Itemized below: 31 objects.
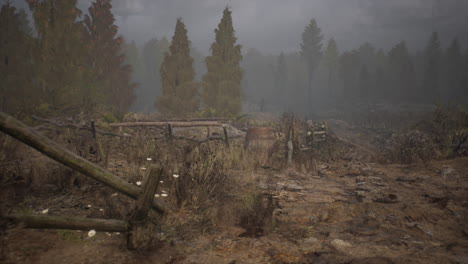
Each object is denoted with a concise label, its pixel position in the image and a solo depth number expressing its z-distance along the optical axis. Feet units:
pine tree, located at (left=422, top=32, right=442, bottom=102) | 158.20
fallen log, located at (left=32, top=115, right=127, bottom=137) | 27.14
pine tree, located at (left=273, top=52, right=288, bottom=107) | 199.82
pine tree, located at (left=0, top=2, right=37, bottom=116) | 50.39
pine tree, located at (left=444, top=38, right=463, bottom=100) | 175.05
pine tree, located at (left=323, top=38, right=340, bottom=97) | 173.28
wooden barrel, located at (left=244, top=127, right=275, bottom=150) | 30.48
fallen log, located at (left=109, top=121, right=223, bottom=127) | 32.90
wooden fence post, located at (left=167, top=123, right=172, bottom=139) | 30.09
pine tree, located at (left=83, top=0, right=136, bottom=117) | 63.62
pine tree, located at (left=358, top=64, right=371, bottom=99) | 170.71
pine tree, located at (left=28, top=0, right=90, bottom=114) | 49.55
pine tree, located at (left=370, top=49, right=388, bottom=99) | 173.17
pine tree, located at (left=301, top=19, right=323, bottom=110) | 168.66
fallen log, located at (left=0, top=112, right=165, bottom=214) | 6.91
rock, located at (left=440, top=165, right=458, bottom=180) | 22.62
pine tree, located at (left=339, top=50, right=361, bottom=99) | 180.14
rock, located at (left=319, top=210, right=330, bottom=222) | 13.06
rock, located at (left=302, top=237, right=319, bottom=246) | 10.58
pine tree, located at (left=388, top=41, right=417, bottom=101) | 165.89
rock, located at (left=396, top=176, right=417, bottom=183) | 21.85
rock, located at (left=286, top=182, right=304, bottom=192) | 18.62
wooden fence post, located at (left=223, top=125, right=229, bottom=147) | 29.48
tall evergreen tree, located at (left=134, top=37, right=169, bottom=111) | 165.27
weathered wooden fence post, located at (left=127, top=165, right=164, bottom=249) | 8.41
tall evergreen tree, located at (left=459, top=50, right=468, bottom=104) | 143.91
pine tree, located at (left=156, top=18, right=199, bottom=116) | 67.82
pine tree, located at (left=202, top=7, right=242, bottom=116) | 72.69
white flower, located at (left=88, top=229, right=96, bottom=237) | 9.42
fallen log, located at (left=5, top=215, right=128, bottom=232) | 7.06
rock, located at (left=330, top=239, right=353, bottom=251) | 10.12
